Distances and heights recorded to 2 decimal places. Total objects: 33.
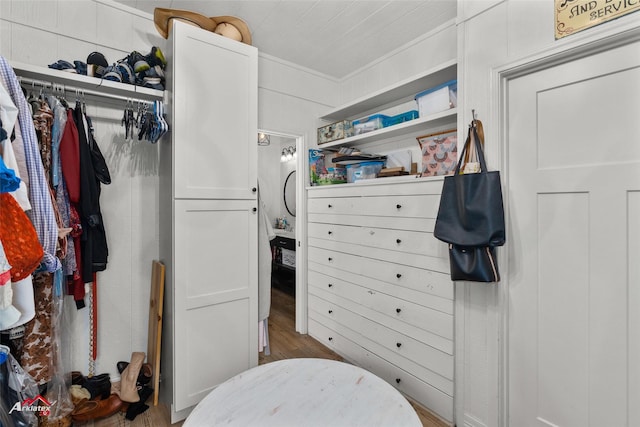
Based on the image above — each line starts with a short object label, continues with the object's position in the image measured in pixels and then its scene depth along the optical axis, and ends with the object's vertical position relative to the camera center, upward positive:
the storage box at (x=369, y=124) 2.54 +0.76
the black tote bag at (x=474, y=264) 1.48 -0.27
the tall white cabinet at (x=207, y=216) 1.76 -0.03
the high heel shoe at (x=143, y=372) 1.97 -1.10
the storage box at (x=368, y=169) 2.58 +0.36
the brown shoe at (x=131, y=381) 1.87 -1.10
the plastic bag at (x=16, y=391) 1.33 -0.82
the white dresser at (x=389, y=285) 1.83 -0.54
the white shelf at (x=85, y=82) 1.55 +0.74
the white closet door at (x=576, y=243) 1.22 -0.15
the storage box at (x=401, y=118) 2.32 +0.75
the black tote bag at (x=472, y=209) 1.45 +0.01
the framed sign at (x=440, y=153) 1.92 +0.38
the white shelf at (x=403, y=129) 2.02 +0.65
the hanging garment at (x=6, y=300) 0.94 -0.30
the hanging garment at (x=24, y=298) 1.13 -0.34
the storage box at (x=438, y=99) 1.98 +0.78
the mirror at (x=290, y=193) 4.60 +0.28
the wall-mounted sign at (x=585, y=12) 1.18 +0.82
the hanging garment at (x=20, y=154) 1.19 +0.23
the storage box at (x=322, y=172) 2.83 +0.38
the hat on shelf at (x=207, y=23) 1.86 +1.23
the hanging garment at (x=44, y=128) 1.55 +0.44
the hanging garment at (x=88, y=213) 1.67 -0.01
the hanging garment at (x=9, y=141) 1.08 +0.25
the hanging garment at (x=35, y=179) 1.22 +0.13
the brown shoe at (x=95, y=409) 1.72 -1.18
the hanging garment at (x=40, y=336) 1.50 -0.65
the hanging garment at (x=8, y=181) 0.93 +0.10
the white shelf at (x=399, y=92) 2.02 +0.97
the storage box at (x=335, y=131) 2.75 +0.76
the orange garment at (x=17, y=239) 1.01 -0.10
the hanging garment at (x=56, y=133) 1.60 +0.43
